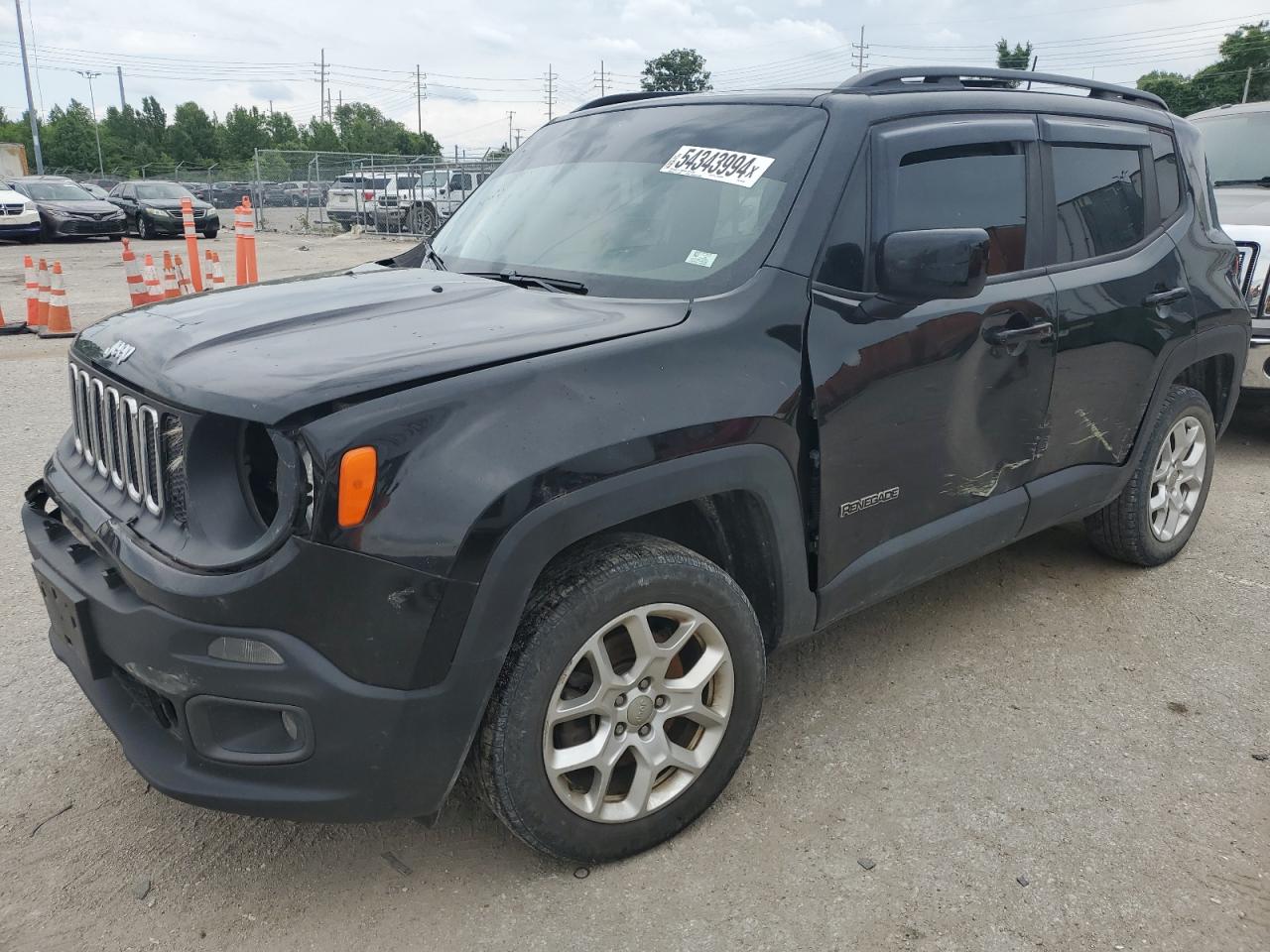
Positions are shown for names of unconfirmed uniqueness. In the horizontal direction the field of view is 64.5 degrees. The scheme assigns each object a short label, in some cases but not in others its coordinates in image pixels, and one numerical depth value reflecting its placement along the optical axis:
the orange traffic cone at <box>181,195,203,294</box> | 12.19
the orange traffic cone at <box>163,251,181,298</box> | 11.60
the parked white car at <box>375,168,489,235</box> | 24.27
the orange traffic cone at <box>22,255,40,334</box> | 10.66
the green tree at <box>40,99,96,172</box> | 70.56
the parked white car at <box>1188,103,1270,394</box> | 5.86
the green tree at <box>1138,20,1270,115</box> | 59.62
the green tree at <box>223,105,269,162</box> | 89.97
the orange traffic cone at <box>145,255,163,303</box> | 10.46
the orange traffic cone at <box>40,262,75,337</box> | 10.23
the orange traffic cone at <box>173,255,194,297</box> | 11.68
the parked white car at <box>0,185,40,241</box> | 21.17
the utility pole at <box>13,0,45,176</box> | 50.31
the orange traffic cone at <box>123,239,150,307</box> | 10.27
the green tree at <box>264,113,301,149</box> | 100.56
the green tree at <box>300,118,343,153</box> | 88.19
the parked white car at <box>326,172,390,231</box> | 26.03
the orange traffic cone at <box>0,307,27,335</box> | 10.49
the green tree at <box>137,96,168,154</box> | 83.86
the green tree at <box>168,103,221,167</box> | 82.50
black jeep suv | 2.02
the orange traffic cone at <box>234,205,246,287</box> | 11.10
